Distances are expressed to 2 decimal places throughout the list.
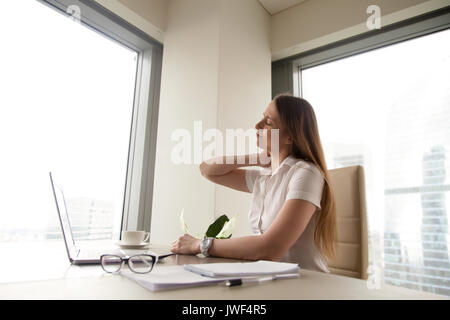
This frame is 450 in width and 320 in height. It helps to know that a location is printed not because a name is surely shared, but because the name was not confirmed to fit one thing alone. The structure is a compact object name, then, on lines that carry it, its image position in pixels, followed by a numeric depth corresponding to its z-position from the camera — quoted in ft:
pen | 1.61
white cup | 3.47
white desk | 1.36
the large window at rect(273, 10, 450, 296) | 5.50
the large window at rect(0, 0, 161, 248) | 4.88
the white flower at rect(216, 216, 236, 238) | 3.47
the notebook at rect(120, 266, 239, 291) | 1.48
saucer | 3.42
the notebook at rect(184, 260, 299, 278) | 1.69
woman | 2.85
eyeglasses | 1.95
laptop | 2.35
